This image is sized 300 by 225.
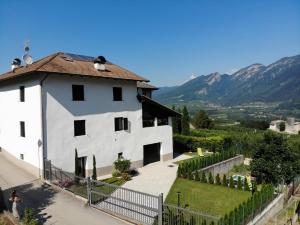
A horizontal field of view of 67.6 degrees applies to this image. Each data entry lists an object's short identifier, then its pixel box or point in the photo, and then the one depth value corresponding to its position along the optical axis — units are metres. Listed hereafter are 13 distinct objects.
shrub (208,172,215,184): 16.89
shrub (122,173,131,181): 17.48
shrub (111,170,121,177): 17.77
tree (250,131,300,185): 16.58
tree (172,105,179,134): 31.70
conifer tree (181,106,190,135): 31.38
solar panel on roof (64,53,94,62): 19.11
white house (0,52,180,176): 15.68
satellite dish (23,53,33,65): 18.63
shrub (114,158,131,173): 18.03
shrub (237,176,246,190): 15.81
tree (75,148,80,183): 16.17
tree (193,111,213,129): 45.24
